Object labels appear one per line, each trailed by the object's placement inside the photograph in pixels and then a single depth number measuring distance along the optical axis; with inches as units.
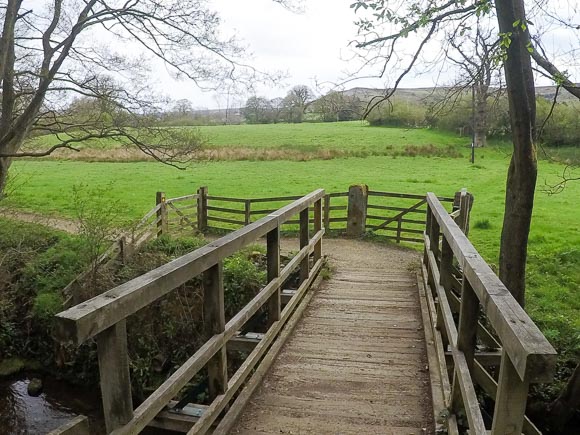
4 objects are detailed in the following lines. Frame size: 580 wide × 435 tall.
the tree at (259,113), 1997.3
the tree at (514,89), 208.1
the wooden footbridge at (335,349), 71.6
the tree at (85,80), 368.2
